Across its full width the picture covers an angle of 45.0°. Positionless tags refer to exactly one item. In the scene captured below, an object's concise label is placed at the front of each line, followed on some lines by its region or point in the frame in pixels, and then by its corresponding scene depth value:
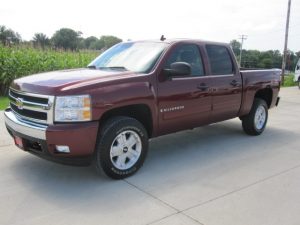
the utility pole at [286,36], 23.41
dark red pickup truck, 4.15
